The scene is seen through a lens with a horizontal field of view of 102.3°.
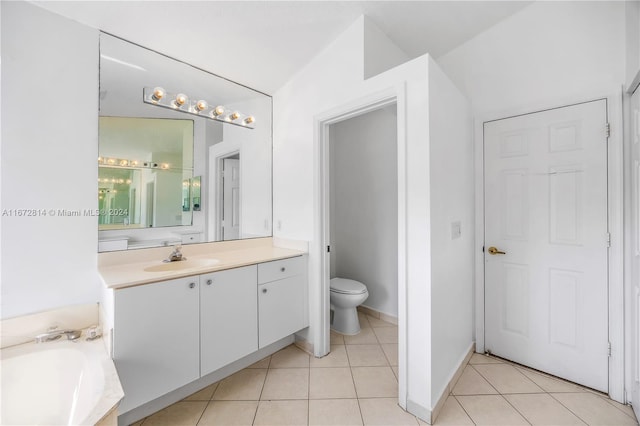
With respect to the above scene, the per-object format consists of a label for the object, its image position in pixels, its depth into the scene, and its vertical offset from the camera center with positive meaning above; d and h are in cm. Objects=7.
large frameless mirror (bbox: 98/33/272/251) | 176 +48
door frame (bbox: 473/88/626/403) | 161 -18
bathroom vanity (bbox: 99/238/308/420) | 135 -62
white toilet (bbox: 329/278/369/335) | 247 -87
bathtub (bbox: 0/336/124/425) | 112 -81
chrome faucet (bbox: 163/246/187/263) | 188 -32
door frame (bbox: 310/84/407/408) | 158 +6
